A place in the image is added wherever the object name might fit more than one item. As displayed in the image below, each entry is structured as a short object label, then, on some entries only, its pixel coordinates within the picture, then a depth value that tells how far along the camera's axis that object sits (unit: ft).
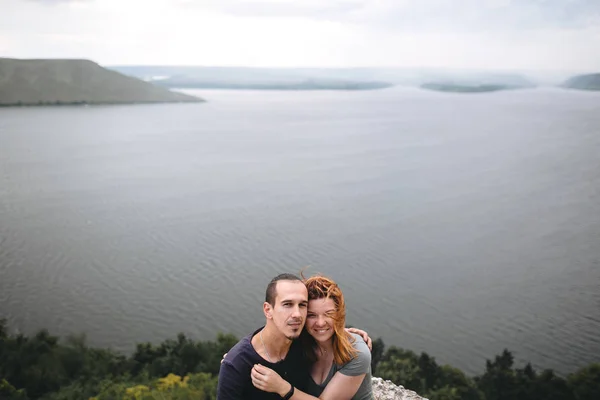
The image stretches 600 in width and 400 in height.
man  8.01
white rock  20.86
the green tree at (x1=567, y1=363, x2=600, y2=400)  50.01
